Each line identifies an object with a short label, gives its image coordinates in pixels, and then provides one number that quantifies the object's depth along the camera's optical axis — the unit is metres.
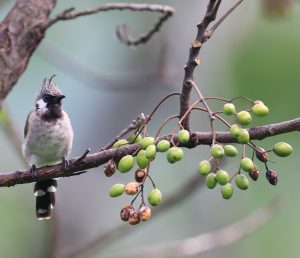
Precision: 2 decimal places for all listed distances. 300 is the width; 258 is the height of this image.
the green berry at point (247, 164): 5.14
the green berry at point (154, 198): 5.30
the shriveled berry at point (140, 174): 5.38
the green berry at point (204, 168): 5.12
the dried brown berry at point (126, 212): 5.29
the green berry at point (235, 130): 4.99
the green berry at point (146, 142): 5.14
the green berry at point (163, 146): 5.08
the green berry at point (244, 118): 5.12
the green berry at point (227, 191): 5.21
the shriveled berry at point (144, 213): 5.26
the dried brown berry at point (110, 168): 5.43
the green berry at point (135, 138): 5.69
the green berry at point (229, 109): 5.17
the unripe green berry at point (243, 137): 4.95
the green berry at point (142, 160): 5.16
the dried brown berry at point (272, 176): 5.22
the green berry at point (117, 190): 5.37
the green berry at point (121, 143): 5.63
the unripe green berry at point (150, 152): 5.00
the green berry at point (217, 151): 4.98
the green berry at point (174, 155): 5.03
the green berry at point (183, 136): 5.06
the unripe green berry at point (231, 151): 5.08
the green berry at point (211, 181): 5.20
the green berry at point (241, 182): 5.27
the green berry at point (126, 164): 5.30
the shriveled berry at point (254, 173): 5.16
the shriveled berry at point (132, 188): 5.26
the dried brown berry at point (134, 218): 5.26
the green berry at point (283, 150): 5.20
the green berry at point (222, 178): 5.18
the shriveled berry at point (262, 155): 5.12
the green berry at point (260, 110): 5.29
